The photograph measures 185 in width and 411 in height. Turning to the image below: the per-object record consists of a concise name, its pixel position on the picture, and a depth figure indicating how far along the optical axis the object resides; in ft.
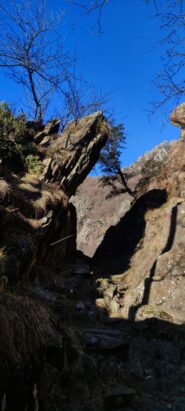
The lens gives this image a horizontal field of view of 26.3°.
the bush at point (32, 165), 36.83
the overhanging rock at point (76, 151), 39.24
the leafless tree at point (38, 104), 38.55
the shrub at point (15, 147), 36.45
